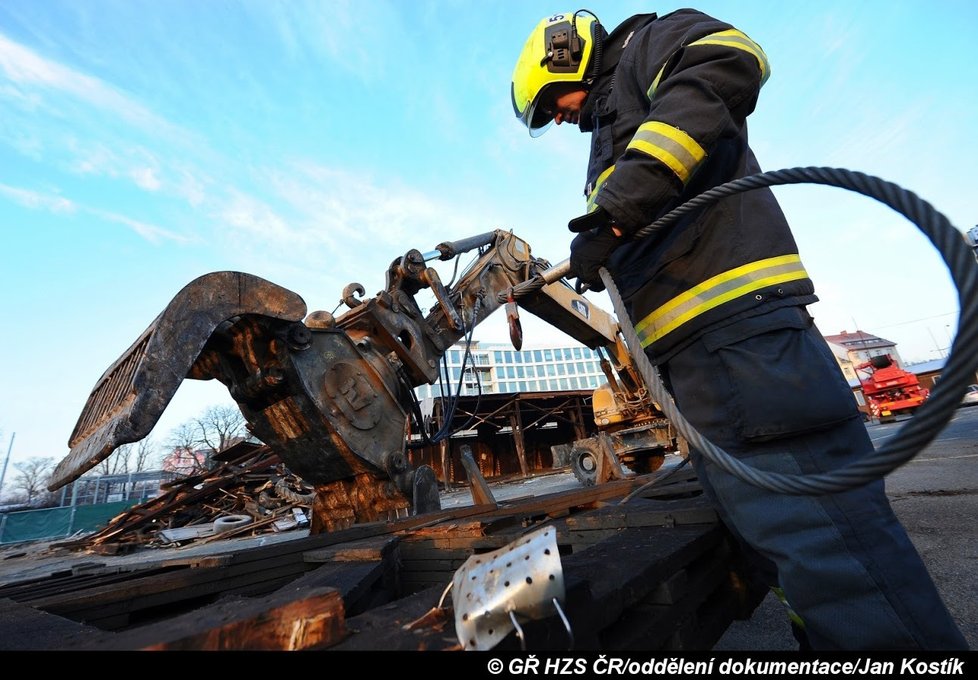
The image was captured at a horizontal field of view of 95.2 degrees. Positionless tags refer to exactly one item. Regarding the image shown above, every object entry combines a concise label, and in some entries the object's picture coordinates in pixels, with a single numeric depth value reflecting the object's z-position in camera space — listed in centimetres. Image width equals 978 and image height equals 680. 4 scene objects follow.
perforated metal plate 84
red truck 1794
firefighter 119
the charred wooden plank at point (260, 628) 76
